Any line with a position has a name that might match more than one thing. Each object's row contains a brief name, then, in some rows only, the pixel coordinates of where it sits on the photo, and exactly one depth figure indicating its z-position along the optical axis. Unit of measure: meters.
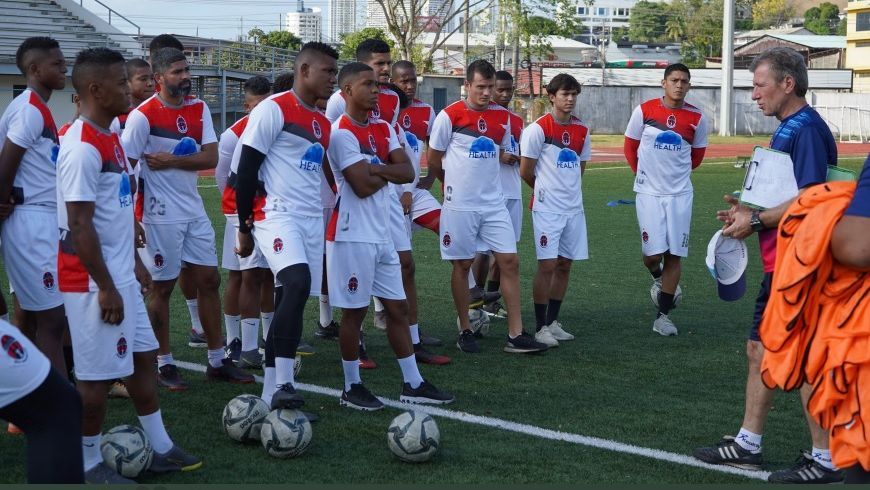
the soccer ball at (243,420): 5.75
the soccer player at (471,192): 8.66
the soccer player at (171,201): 7.12
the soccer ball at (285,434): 5.48
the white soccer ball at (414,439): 5.45
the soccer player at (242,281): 7.73
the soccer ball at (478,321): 9.03
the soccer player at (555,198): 9.02
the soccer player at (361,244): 6.64
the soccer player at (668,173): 9.37
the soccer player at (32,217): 5.90
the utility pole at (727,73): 43.03
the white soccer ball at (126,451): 5.10
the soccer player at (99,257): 4.85
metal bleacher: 34.75
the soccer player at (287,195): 6.24
